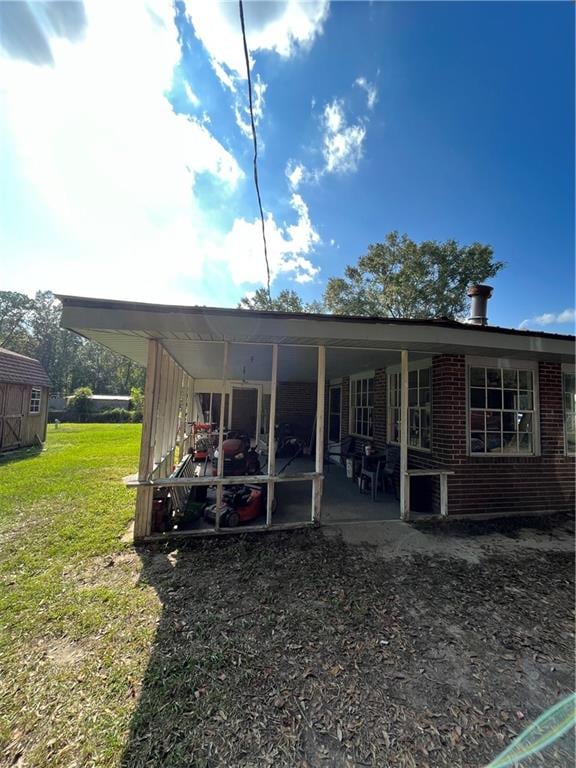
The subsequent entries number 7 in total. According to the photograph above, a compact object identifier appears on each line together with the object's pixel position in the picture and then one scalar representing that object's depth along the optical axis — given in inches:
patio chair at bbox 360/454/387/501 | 229.6
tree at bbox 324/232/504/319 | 802.2
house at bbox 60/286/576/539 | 147.9
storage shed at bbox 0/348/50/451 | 441.1
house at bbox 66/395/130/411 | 1219.2
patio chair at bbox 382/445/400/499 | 231.8
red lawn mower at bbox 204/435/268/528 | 175.3
